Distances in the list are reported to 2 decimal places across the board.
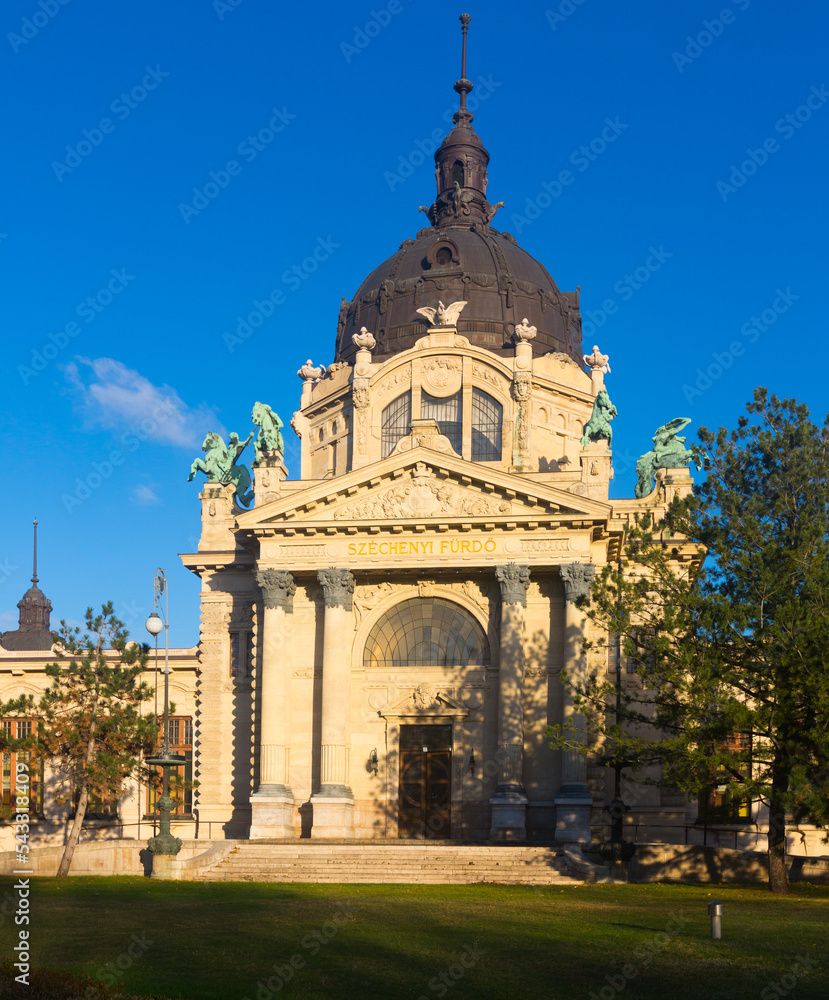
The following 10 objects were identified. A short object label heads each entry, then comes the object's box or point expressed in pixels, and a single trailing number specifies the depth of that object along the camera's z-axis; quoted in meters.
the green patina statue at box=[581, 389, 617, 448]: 47.84
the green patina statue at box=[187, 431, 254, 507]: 51.75
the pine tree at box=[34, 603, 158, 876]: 44.69
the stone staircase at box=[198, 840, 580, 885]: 35.03
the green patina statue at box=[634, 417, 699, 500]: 50.75
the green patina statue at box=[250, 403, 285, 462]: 50.41
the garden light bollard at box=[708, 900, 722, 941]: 20.09
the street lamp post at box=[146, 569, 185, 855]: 36.59
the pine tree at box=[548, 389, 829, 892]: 30.47
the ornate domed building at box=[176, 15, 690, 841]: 43.69
